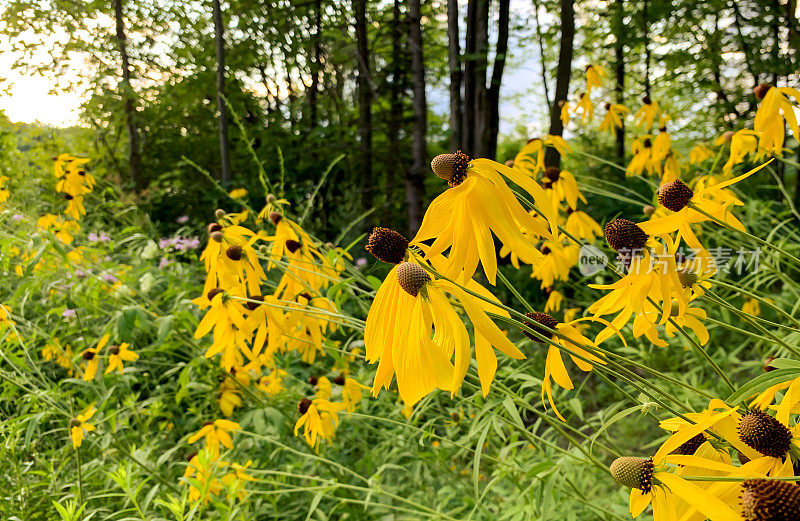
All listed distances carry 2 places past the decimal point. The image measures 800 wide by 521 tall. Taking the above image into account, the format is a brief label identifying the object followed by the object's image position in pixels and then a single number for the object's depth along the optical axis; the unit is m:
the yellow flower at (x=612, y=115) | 1.95
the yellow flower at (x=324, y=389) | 1.37
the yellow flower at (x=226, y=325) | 0.98
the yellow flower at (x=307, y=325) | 0.99
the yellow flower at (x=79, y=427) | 1.13
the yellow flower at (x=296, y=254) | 1.09
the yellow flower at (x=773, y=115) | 1.17
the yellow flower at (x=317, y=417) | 1.24
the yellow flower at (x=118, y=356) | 1.50
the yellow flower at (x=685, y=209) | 0.61
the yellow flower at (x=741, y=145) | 1.42
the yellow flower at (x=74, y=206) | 2.27
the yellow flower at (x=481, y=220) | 0.49
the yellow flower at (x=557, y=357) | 0.61
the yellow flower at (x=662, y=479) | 0.39
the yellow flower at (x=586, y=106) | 2.00
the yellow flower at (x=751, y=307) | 1.56
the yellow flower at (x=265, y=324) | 0.98
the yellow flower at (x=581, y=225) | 1.48
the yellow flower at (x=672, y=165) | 1.74
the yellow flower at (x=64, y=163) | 2.28
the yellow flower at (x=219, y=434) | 1.33
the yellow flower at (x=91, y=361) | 1.40
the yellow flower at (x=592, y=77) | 2.02
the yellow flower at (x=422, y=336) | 0.45
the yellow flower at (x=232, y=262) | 1.05
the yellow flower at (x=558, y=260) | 1.48
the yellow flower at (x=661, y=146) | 1.81
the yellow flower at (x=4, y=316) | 1.31
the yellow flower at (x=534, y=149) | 1.47
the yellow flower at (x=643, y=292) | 0.59
